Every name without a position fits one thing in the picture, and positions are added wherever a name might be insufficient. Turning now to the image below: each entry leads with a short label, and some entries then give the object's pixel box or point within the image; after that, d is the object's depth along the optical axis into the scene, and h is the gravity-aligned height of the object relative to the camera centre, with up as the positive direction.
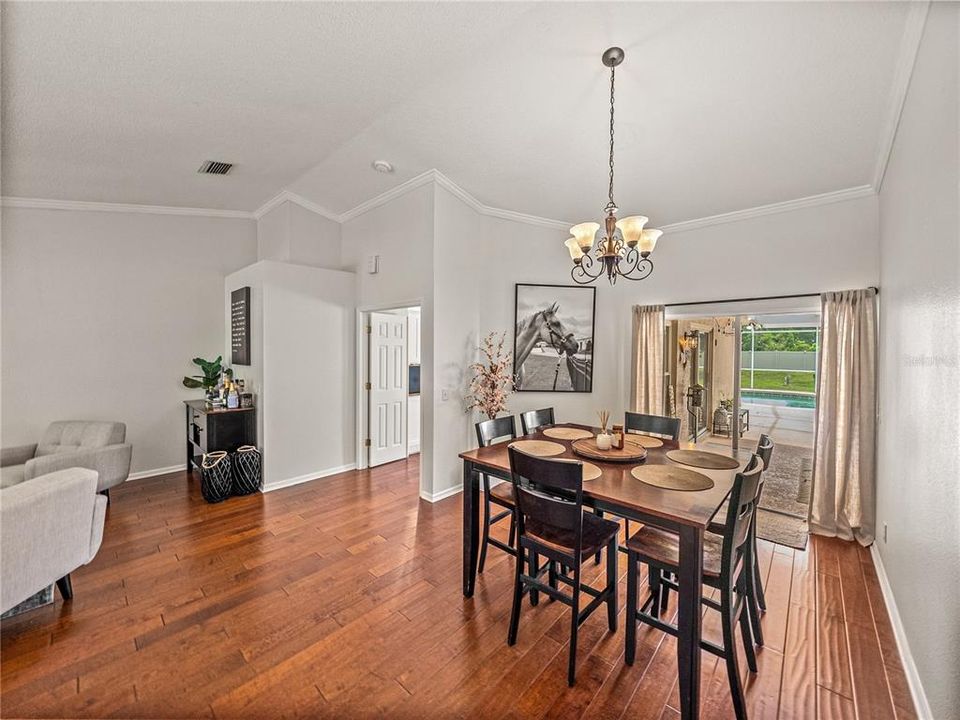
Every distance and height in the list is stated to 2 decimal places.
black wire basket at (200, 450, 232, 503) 3.63 -1.23
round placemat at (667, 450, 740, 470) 2.18 -0.62
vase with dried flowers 4.07 -0.33
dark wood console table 3.93 -0.85
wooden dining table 1.51 -0.68
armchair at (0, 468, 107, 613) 1.76 -0.93
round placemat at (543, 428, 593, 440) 2.82 -0.61
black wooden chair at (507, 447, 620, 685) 1.73 -0.90
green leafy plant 4.40 -0.32
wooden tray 2.27 -0.61
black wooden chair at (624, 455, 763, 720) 1.56 -0.96
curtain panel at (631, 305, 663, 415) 4.21 -0.06
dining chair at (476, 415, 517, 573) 2.40 -0.92
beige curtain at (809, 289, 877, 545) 3.02 -0.51
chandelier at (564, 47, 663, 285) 2.25 +0.70
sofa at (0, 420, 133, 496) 2.94 -0.91
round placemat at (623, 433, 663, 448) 2.63 -0.61
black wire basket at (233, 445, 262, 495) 3.81 -1.23
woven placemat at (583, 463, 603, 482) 1.99 -0.63
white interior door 4.77 -0.48
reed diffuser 2.41 -0.55
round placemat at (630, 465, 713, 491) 1.88 -0.64
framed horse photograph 4.52 +0.18
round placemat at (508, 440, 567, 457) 2.41 -0.62
